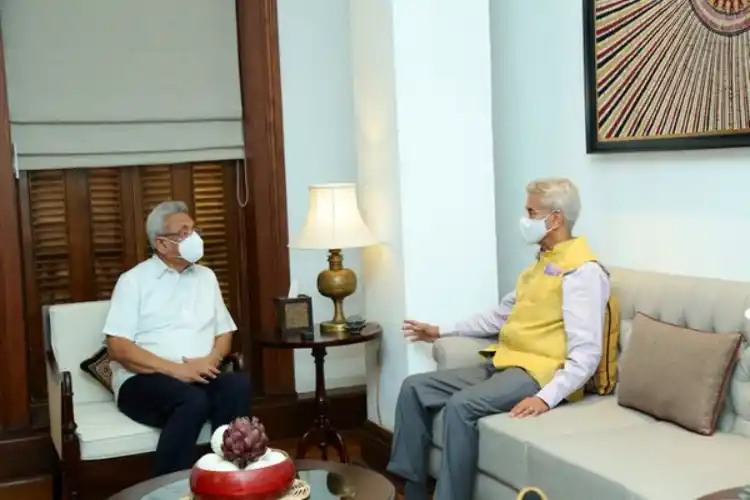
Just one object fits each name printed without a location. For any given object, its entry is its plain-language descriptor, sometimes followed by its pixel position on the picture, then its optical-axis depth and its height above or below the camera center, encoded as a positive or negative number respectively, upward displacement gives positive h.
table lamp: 4.27 -0.09
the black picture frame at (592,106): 3.76 +0.38
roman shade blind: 4.50 +0.65
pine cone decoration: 2.62 -0.59
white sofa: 2.67 -0.72
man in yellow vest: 3.39 -0.55
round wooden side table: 4.23 -0.74
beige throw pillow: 3.01 -0.53
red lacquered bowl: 2.60 -0.69
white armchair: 3.61 -0.74
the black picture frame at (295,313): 4.35 -0.43
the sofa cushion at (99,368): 4.02 -0.58
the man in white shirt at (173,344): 3.75 -0.49
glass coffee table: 2.79 -0.77
